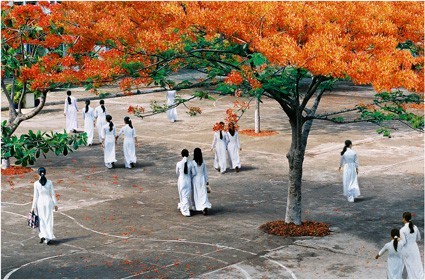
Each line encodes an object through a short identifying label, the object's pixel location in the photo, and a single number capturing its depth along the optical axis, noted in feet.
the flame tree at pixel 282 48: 54.60
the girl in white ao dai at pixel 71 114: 106.63
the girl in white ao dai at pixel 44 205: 60.23
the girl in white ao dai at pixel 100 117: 99.66
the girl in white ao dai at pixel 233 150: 83.05
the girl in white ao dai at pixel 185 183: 67.82
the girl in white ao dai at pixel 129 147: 85.40
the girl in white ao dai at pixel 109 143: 85.25
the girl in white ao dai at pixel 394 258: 49.88
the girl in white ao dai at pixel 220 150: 82.43
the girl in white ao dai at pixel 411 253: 50.21
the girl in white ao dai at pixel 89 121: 99.41
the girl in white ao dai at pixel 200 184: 68.18
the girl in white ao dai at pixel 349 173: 71.58
